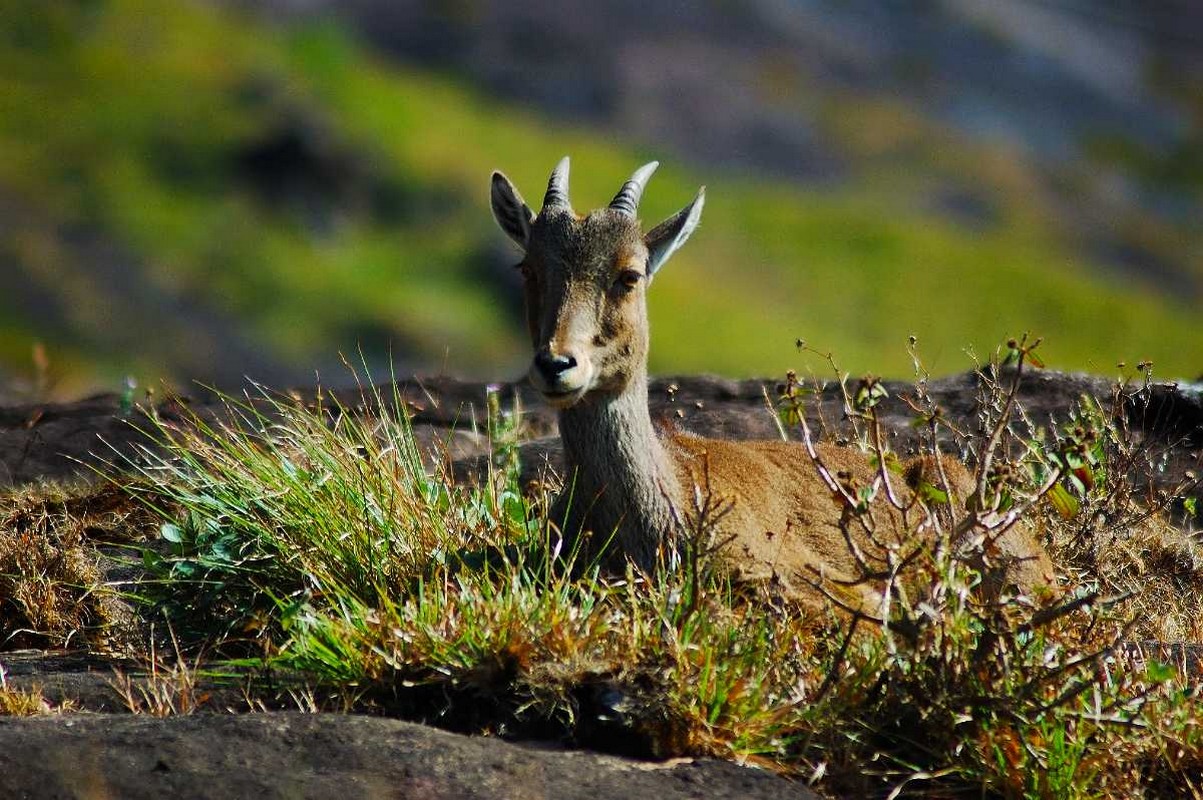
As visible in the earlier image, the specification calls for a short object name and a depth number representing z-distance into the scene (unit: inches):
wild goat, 583.8
